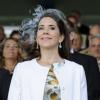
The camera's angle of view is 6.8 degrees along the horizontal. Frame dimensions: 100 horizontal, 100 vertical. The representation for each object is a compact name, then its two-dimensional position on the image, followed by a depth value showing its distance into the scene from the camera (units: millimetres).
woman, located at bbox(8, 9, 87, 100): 7846
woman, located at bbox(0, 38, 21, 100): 12243
